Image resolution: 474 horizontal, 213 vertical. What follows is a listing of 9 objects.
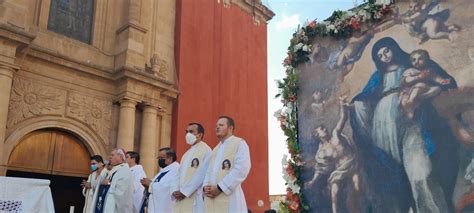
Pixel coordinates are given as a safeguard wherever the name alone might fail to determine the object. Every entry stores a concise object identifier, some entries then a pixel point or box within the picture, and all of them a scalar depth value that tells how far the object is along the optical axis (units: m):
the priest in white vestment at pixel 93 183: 7.08
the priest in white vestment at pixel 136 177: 7.59
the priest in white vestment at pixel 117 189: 6.41
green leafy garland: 6.21
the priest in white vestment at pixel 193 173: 5.51
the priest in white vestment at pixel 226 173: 4.96
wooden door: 9.63
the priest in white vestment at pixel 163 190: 6.32
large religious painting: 4.95
